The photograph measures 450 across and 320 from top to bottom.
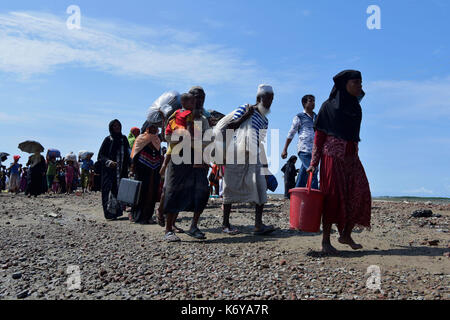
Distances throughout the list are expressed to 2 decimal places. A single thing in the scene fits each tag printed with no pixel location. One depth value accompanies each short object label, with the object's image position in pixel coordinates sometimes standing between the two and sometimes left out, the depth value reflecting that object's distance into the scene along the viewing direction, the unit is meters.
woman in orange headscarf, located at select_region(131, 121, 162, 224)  8.55
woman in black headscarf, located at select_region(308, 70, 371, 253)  5.12
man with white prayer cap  6.52
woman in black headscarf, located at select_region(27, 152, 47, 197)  18.95
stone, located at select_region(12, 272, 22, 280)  4.66
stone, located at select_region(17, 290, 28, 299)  4.03
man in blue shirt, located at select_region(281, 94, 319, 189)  8.17
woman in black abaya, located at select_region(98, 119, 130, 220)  9.58
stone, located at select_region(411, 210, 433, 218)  9.77
